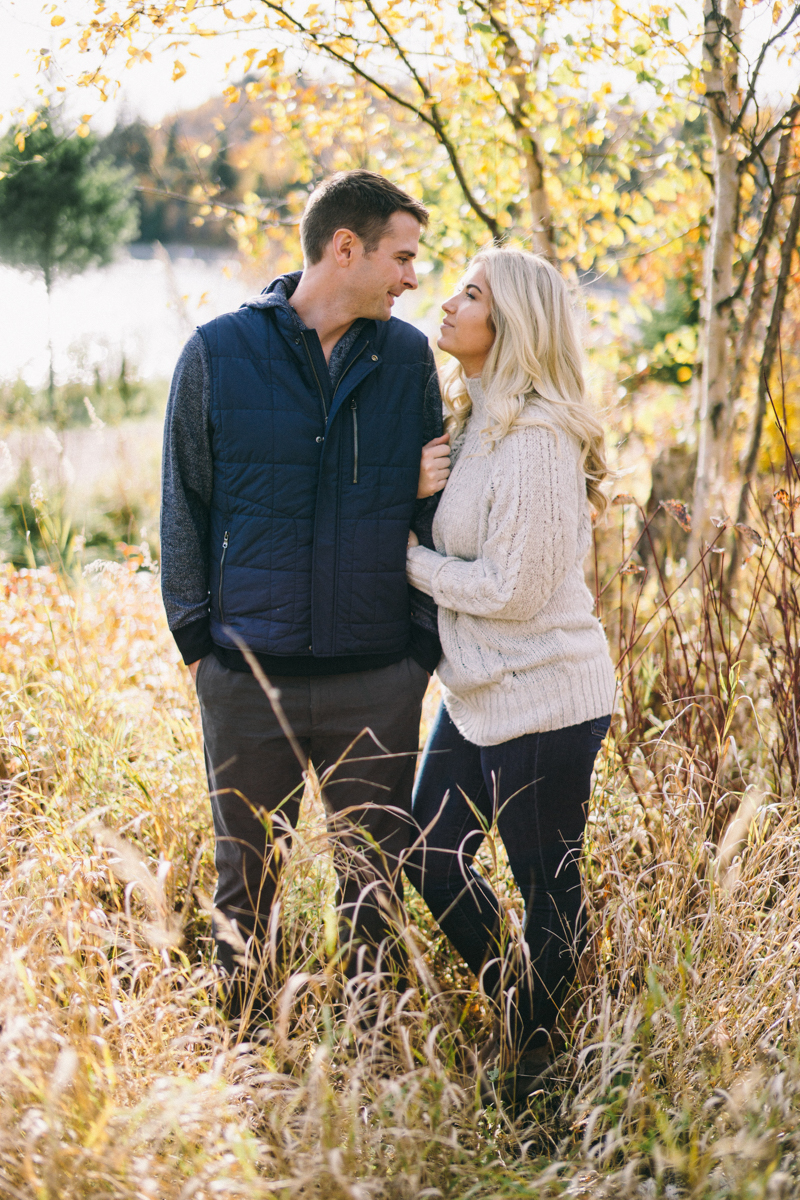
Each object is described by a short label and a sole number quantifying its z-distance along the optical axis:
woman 2.01
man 2.12
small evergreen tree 11.41
